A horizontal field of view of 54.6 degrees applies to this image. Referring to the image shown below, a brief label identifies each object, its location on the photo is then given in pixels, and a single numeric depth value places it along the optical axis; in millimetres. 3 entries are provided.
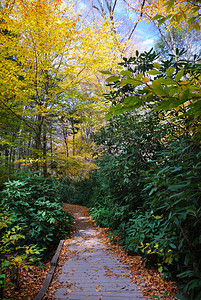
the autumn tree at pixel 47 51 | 5406
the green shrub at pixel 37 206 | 4496
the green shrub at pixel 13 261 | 2125
